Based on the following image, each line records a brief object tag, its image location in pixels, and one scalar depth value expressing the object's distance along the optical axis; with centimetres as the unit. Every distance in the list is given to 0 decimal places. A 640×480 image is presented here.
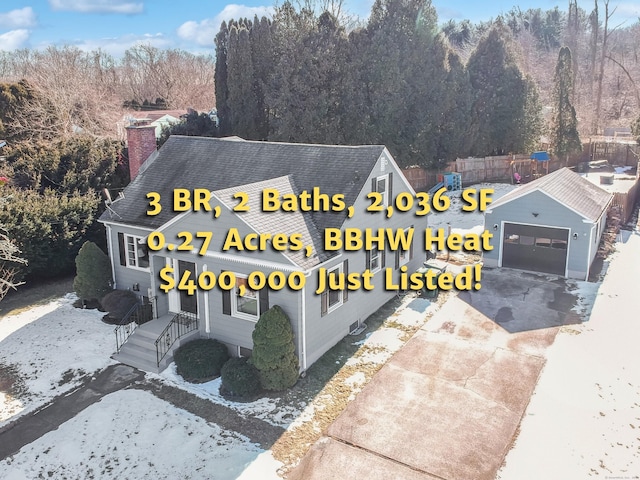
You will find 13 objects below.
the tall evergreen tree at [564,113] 3506
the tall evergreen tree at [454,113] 3228
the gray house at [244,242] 1308
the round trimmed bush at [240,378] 1235
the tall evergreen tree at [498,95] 3419
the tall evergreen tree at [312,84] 3027
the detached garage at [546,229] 1900
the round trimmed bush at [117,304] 1662
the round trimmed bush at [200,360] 1309
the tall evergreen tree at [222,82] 3431
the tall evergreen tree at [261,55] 3247
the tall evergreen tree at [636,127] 3367
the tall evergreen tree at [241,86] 3247
